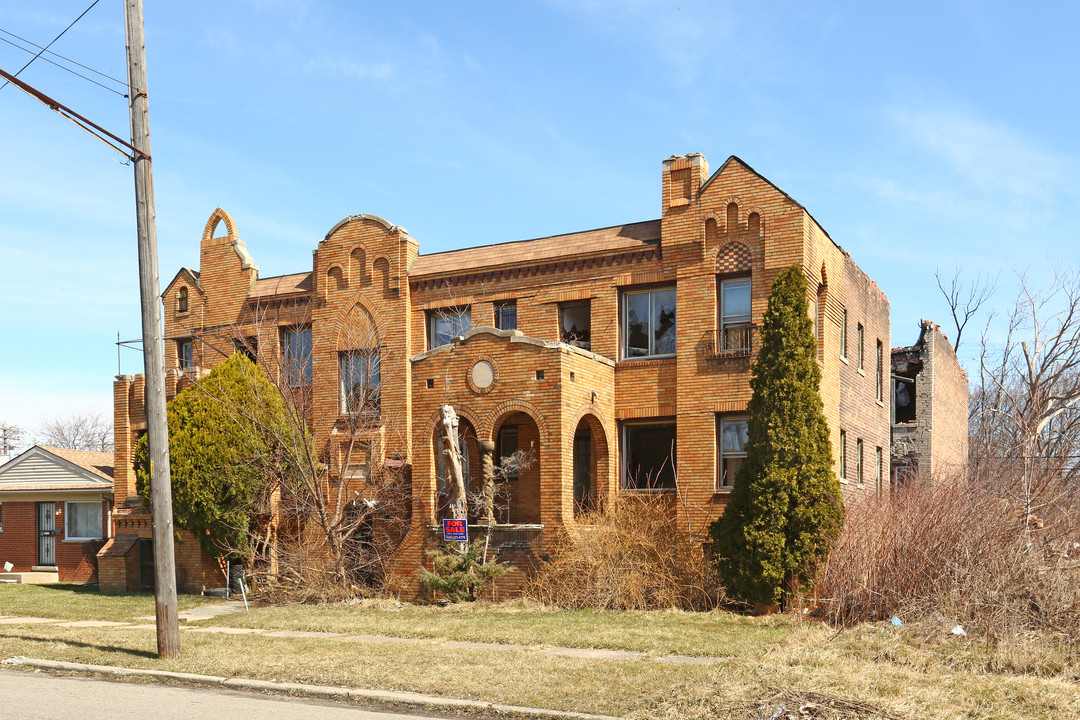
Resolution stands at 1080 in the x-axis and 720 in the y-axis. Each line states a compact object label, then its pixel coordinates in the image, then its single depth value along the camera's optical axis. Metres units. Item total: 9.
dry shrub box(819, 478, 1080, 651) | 12.37
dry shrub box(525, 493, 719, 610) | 18.84
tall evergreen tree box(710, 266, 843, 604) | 17.80
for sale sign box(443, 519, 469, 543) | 20.31
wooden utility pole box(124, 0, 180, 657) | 13.12
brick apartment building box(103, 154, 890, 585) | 20.89
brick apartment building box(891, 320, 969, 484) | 31.30
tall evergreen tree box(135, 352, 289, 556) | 22.84
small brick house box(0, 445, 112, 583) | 31.00
